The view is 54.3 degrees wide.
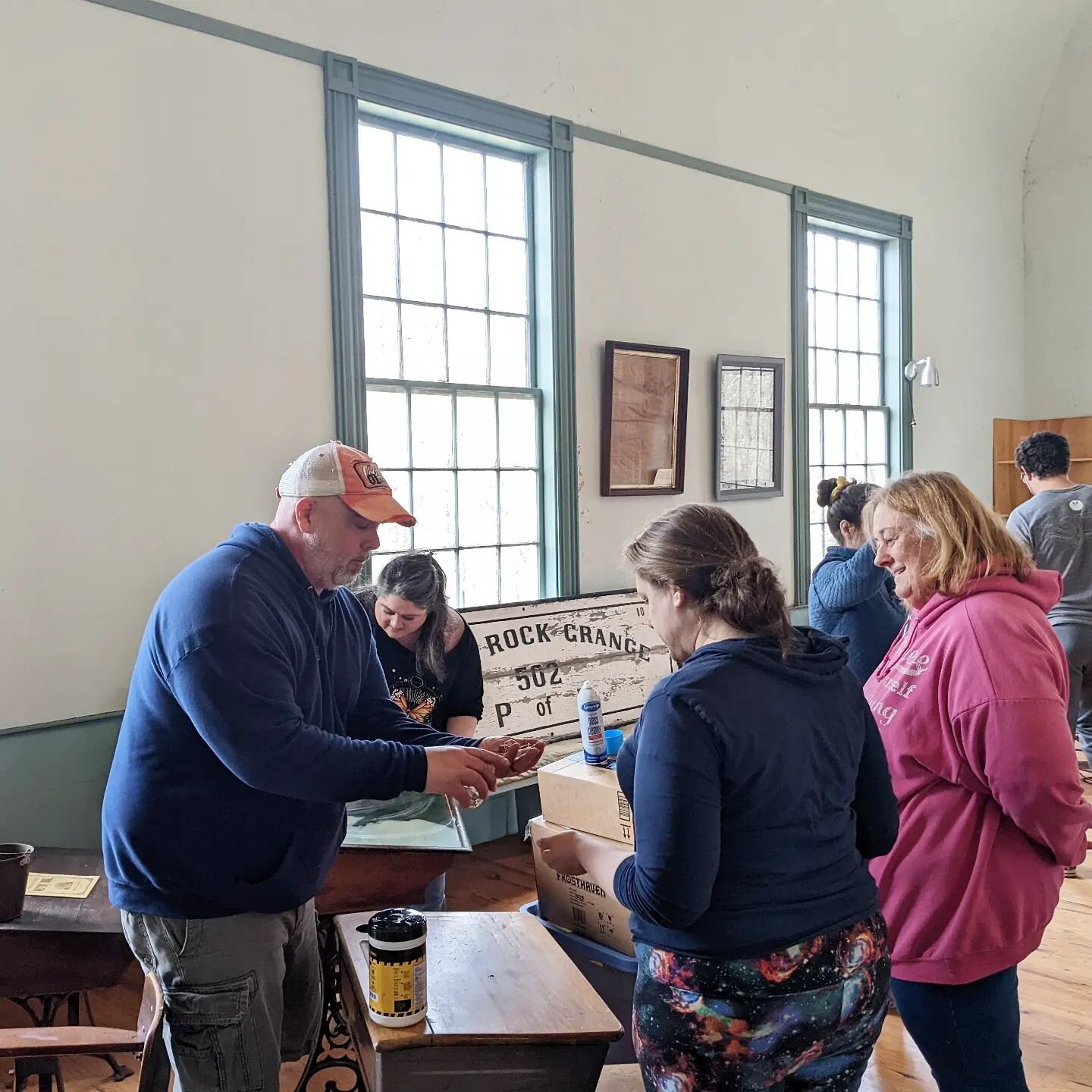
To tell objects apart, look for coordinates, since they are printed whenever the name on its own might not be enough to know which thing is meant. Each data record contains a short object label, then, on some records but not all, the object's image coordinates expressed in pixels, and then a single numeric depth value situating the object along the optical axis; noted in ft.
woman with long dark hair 11.71
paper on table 10.18
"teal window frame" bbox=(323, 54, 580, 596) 14.96
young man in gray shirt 17.71
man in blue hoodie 6.25
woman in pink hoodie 6.37
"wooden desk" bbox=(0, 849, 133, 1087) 9.32
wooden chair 5.75
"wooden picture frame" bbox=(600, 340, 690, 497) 18.84
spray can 10.17
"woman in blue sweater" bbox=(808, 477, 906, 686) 12.43
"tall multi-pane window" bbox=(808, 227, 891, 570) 24.30
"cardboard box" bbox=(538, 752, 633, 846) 9.55
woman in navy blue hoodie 5.32
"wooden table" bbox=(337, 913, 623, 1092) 6.15
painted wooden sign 16.16
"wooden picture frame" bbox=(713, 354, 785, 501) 21.12
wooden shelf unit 29.19
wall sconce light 25.70
